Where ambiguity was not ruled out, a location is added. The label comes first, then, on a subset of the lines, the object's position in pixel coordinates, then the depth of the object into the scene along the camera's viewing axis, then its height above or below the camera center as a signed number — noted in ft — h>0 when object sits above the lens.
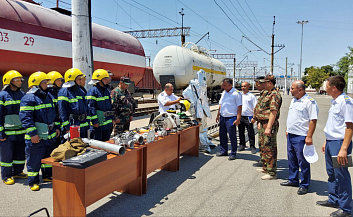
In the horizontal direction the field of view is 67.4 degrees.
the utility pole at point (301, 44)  163.07 +31.01
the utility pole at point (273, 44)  108.10 +20.57
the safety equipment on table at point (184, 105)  21.25 -0.98
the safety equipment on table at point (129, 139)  12.37 -2.24
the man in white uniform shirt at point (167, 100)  20.50 -0.58
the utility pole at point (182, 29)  96.78 +23.35
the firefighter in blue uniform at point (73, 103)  15.39 -0.66
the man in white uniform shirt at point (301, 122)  13.83 -1.54
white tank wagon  52.42 +5.73
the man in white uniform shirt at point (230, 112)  20.31 -1.50
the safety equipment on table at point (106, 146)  11.04 -2.30
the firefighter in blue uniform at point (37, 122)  13.79 -1.61
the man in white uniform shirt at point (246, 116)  24.23 -2.11
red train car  22.29 +5.00
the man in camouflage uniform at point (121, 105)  19.52 -0.94
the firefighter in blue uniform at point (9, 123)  14.85 -1.78
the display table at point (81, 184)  9.70 -3.56
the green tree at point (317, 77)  197.25 +12.74
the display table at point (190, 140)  18.45 -3.54
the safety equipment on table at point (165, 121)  16.92 -1.85
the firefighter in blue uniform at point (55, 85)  16.25 +0.41
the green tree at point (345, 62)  112.35 +14.11
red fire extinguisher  11.69 -1.78
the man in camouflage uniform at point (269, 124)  15.99 -1.90
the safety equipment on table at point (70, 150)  10.19 -2.29
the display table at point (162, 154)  13.94 -3.57
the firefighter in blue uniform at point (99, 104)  16.87 -0.79
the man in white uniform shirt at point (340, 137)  11.05 -1.86
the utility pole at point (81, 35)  19.01 +4.14
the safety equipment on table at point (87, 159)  9.44 -2.47
